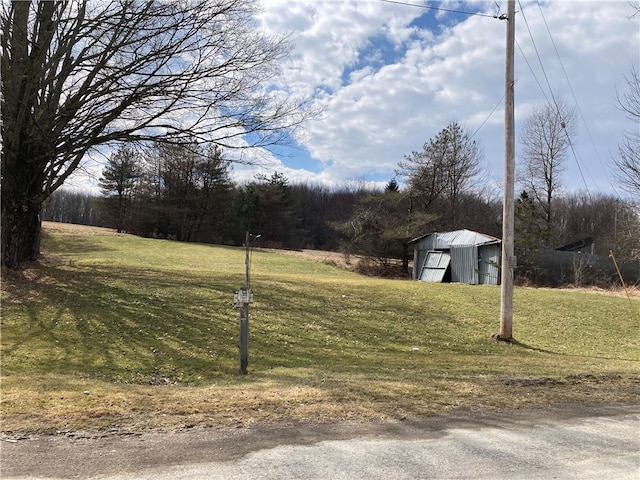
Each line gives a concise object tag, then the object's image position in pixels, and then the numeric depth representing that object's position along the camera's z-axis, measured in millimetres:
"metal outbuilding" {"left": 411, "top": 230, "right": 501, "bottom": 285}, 25766
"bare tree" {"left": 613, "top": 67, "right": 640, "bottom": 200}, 19938
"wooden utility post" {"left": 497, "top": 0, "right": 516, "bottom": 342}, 11203
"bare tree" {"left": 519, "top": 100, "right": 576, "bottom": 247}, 39625
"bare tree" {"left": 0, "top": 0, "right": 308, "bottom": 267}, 10812
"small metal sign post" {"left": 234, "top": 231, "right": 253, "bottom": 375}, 6258
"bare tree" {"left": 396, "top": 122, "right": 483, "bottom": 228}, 40500
